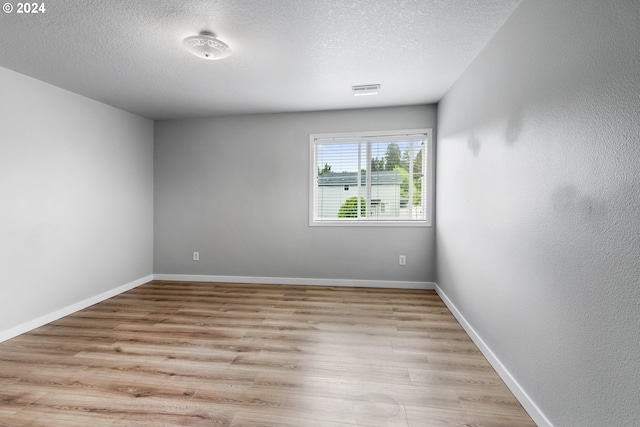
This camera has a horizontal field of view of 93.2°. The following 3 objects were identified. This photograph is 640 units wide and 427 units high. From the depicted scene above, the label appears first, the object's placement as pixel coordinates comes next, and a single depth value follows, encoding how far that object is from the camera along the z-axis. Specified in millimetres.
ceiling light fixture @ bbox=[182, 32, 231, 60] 2211
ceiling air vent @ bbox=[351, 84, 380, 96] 3288
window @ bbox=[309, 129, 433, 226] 4148
